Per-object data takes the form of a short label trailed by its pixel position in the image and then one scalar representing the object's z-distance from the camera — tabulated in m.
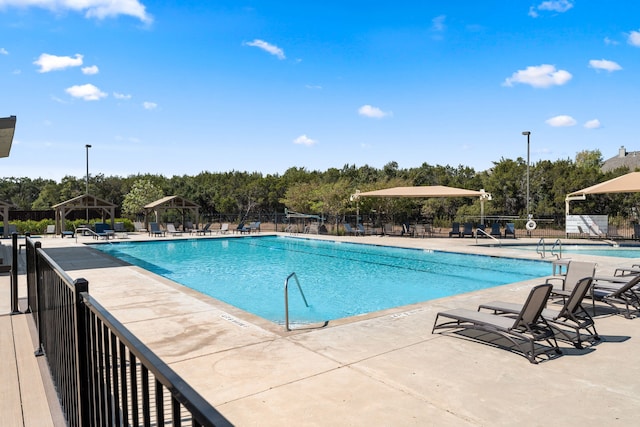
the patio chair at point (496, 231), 20.93
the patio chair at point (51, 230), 25.27
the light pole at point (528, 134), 22.34
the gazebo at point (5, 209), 17.70
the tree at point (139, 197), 32.28
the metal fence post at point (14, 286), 5.44
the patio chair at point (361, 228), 23.36
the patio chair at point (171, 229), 24.12
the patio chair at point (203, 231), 24.22
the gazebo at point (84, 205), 23.52
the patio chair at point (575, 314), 5.03
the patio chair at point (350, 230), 23.19
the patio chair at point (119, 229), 25.25
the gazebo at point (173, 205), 25.25
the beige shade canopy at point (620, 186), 17.62
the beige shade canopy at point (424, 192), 20.88
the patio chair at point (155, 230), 23.10
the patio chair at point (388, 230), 23.94
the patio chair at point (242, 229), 25.05
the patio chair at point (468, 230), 21.42
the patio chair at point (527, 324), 4.62
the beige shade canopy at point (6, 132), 6.62
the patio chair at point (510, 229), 20.88
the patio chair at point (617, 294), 6.39
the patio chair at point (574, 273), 6.61
